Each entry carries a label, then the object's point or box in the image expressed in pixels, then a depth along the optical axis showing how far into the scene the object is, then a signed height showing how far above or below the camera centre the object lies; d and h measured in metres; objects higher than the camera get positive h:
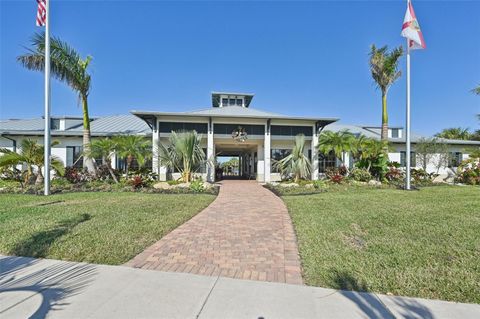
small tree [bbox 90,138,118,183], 14.92 +0.51
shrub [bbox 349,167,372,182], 16.70 -0.99
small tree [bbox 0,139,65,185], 12.90 +0.08
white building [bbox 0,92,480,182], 18.33 +1.85
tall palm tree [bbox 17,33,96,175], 14.11 +5.06
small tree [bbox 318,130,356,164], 17.59 +1.13
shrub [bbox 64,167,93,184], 15.43 -1.05
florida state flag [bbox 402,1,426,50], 13.34 +6.51
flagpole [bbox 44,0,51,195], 11.02 +2.51
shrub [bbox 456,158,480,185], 17.80 -0.92
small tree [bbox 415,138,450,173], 20.14 +0.51
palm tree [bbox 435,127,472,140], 33.66 +3.40
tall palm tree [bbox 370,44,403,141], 17.75 +6.09
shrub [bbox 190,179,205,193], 13.03 -1.41
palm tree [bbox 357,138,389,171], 16.78 +0.62
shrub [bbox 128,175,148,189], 13.77 -1.28
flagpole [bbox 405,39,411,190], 13.87 +1.75
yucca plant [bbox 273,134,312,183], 16.31 -0.20
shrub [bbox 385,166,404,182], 17.41 -1.03
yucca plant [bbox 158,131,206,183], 15.02 +0.26
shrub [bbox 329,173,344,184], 16.03 -1.20
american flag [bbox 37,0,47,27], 10.87 +5.99
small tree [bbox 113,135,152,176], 14.94 +0.63
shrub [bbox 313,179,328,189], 14.38 -1.42
